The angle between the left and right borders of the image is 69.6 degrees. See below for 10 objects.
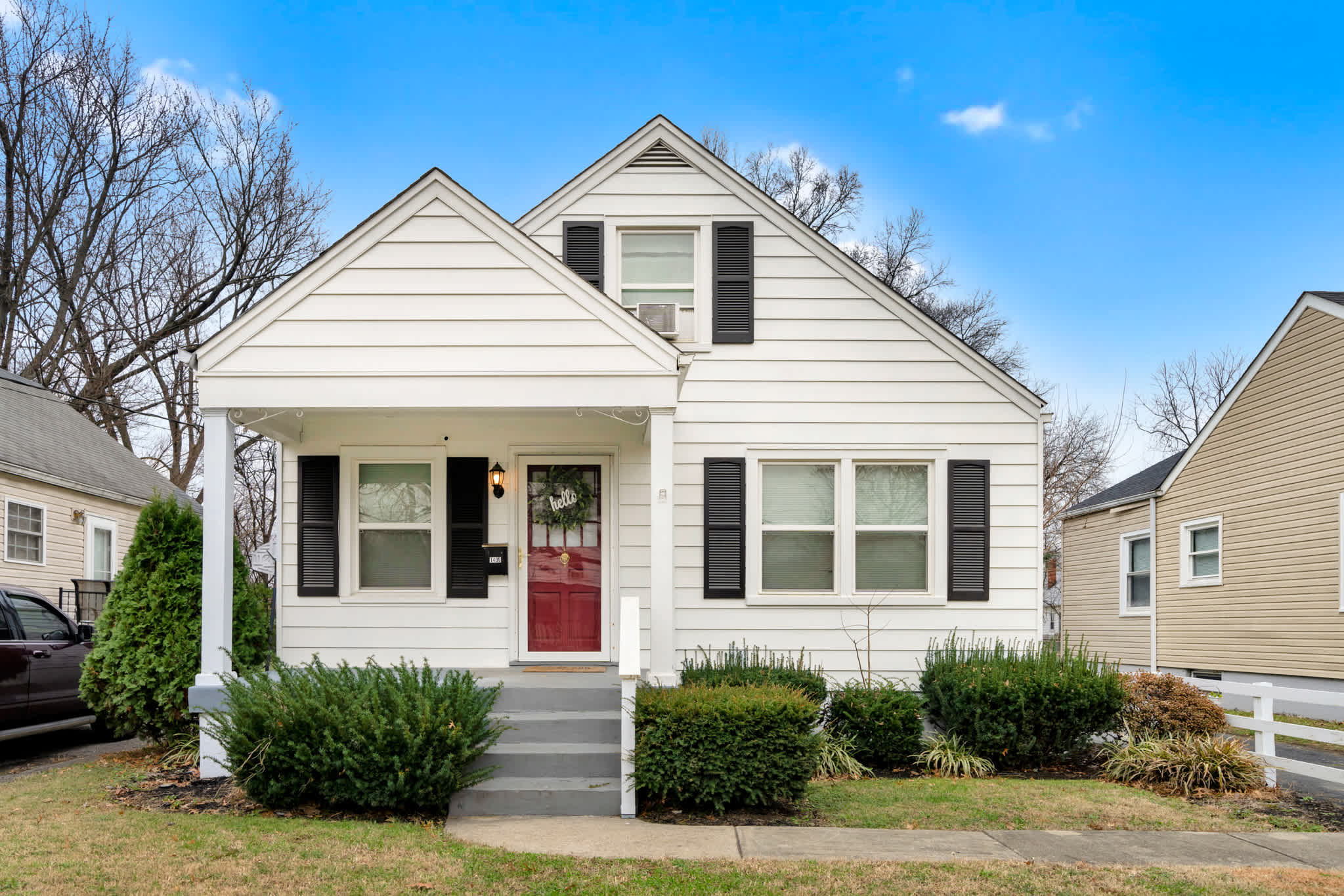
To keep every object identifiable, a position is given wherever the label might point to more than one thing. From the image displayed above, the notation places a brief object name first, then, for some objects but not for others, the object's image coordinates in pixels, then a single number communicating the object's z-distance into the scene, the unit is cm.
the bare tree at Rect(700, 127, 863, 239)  2455
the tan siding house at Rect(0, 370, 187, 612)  1511
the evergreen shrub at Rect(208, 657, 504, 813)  631
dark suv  868
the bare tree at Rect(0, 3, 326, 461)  2138
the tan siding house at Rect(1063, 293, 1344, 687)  1245
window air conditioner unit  967
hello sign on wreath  947
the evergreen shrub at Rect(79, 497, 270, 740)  793
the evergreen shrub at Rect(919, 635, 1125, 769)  816
